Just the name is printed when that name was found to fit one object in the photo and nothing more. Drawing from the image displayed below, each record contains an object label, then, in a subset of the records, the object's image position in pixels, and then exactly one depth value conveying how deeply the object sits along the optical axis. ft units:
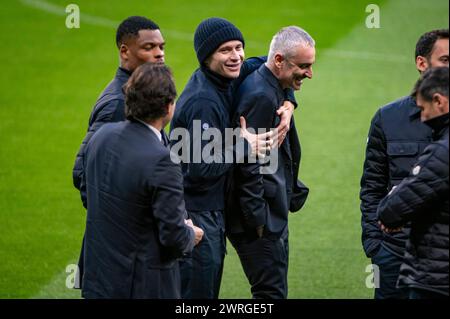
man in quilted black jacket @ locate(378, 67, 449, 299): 32.04
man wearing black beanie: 37.45
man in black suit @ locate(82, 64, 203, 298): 31.91
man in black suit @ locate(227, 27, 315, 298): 38.75
